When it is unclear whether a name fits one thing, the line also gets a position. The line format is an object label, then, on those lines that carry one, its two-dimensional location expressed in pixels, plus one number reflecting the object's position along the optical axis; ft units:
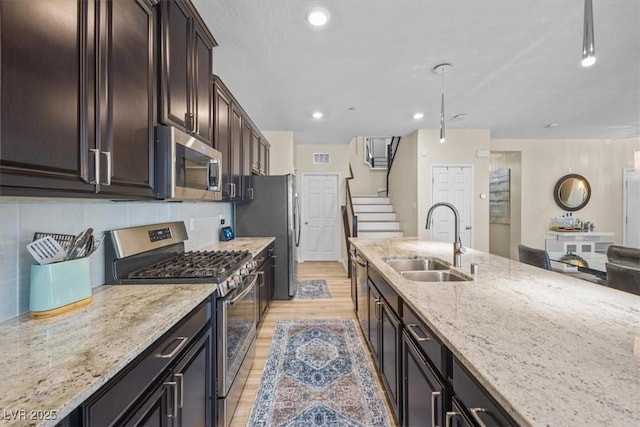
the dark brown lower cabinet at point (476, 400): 2.35
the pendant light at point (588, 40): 4.19
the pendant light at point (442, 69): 9.52
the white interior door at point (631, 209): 19.61
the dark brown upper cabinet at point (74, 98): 2.55
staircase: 19.29
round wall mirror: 19.86
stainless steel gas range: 5.21
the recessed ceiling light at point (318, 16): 6.75
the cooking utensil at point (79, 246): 3.87
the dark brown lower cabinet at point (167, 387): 2.51
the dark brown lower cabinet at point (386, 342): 5.26
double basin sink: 6.38
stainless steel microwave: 4.82
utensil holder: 3.48
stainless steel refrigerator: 12.74
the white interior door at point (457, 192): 17.58
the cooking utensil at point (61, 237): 3.79
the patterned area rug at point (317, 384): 5.89
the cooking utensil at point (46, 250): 3.51
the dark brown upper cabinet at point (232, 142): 8.25
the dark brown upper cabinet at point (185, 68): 4.99
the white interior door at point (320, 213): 21.86
